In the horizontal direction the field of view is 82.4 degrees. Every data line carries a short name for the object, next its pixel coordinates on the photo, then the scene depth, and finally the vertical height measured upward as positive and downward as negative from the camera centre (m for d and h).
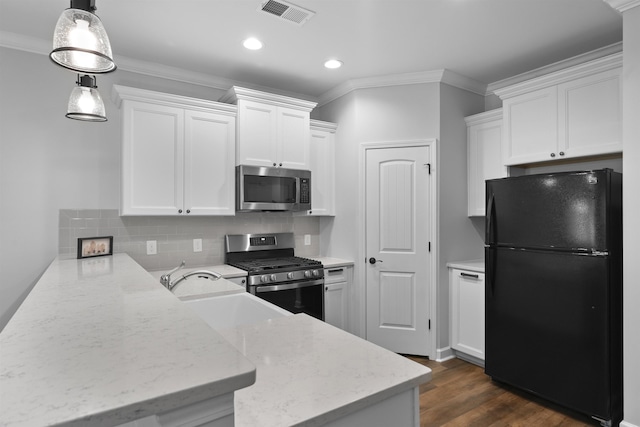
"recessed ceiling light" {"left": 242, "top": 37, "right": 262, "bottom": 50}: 2.78 +1.36
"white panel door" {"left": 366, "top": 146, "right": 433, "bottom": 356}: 3.46 -0.28
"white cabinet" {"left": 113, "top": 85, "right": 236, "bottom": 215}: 2.85 +0.54
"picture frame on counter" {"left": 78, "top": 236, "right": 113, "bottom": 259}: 2.72 -0.21
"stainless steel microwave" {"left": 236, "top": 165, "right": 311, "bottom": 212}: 3.26 +0.28
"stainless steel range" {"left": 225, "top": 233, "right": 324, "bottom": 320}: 3.11 -0.45
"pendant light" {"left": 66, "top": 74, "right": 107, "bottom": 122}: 1.79 +0.58
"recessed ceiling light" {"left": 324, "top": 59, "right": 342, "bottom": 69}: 3.19 +1.38
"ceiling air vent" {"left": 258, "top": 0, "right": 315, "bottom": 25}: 2.30 +1.36
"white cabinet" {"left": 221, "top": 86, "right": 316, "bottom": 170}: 3.26 +0.84
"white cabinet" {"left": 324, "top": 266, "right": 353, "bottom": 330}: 3.51 -0.73
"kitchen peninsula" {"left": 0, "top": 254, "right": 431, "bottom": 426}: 0.54 -0.26
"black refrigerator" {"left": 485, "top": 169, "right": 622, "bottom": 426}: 2.25 -0.47
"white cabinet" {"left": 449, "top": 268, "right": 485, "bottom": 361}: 3.18 -0.84
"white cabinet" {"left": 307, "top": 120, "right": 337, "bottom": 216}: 3.80 +0.54
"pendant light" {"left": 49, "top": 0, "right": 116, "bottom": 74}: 1.10 +0.56
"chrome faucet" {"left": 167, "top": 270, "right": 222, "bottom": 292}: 1.69 -0.26
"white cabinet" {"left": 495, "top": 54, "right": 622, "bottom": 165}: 2.55 +0.80
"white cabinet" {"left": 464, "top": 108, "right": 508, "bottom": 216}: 3.37 +0.61
